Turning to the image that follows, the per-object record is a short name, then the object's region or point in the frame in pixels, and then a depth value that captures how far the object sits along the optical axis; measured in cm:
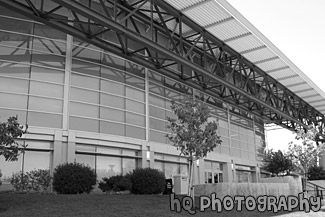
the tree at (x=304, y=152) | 3203
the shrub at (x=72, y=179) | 1886
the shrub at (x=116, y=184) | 2100
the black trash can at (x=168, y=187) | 2386
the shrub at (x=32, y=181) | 1959
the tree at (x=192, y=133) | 1891
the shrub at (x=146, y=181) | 2128
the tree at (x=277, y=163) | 3725
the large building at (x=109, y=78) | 2098
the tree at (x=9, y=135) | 1338
